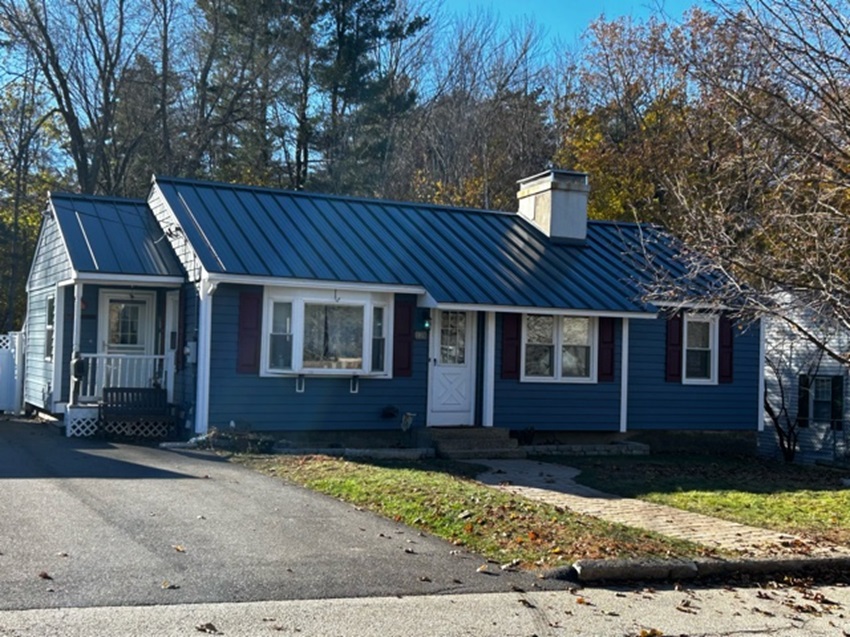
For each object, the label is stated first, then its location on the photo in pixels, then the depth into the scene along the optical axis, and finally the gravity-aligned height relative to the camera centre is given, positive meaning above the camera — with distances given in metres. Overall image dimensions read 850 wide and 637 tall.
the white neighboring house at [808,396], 26.78 -0.73
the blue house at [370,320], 16.89 +0.62
